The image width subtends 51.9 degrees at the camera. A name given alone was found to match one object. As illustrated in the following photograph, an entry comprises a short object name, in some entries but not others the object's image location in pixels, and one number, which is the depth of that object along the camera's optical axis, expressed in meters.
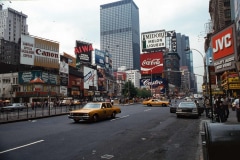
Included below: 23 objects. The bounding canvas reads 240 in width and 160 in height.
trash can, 3.87
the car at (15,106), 42.72
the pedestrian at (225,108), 16.57
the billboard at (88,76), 96.00
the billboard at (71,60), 89.30
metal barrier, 20.39
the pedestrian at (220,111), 16.29
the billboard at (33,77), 74.06
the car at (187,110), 21.19
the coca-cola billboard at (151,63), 105.14
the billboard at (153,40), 111.56
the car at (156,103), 46.75
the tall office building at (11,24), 161.75
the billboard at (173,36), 145.91
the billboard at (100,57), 97.75
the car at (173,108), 27.40
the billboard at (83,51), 91.81
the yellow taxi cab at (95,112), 17.47
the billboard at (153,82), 105.75
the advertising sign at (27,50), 59.88
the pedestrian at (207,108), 21.76
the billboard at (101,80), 117.03
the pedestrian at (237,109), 14.59
